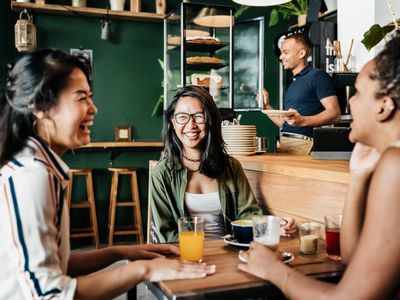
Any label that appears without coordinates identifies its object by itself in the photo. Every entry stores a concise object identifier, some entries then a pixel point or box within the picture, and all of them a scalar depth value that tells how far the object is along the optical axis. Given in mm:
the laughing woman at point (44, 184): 1027
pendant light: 3486
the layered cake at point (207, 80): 4883
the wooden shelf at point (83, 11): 4992
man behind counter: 3465
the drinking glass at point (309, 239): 1444
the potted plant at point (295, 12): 5516
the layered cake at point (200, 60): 4770
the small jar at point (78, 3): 5228
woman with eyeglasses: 2082
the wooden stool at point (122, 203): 5113
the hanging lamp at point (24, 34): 4855
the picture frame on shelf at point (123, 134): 5573
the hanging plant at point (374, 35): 2706
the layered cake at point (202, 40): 4750
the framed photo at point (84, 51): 5448
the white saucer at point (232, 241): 1493
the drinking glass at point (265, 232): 1400
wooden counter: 1924
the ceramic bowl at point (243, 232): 1506
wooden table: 1082
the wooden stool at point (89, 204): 5004
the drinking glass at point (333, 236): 1417
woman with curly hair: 990
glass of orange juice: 1347
